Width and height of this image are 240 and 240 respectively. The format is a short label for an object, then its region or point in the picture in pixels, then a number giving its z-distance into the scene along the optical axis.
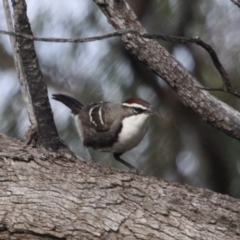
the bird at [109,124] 5.94
